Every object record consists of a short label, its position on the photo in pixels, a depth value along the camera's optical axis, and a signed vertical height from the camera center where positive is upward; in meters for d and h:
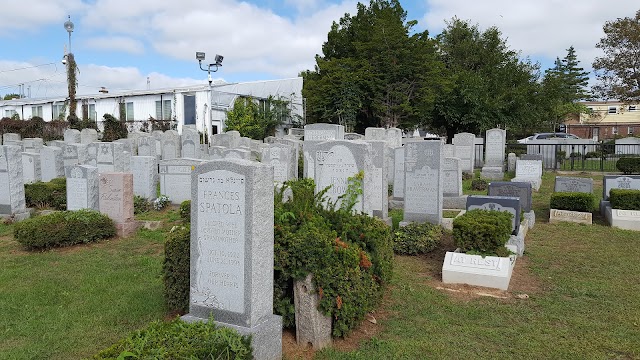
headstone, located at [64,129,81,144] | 25.20 +0.24
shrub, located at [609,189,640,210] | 10.38 -1.30
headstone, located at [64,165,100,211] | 10.36 -1.00
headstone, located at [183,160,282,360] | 4.20 -0.98
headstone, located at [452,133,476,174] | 20.38 -0.46
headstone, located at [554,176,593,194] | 11.94 -1.13
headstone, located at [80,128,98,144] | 24.50 +0.23
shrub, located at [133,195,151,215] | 12.27 -1.65
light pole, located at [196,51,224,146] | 24.66 +3.98
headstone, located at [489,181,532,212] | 10.17 -1.08
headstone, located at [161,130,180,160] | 20.97 -0.25
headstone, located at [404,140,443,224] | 9.51 -0.83
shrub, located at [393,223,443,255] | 8.51 -1.76
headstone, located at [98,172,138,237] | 9.80 -1.21
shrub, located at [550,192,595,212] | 10.95 -1.42
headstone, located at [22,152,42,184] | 15.64 -0.85
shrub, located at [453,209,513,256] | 7.11 -1.39
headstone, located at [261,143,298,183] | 14.88 -0.59
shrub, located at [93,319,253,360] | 3.51 -1.53
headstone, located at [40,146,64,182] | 16.00 -0.74
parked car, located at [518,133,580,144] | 36.61 +0.21
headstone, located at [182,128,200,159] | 19.36 -0.19
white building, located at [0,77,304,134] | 31.39 +2.62
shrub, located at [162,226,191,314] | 5.02 -1.36
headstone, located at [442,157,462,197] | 12.82 -1.03
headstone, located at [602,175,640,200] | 11.53 -1.05
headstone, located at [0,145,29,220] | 10.80 -0.98
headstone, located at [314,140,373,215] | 8.23 -0.47
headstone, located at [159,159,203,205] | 12.91 -1.05
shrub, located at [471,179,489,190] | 16.20 -1.53
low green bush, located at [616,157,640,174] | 18.73 -1.02
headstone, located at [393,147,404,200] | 13.33 -0.96
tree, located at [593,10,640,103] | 27.86 +4.71
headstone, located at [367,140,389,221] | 10.30 -0.90
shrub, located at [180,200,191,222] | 10.41 -1.53
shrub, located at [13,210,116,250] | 8.53 -1.60
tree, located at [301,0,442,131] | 31.09 +3.89
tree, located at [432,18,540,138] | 30.58 +2.56
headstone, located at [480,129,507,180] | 21.55 -0.40
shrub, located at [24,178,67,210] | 12.23 -1.39
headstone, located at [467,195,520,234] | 8.38 -1.14
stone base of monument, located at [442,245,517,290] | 6.70 -1.85
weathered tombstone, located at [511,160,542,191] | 16.03 -1.08
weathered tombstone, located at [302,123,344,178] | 17.69 +0.29
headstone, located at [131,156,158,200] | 13.10 -0.99
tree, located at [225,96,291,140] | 30.75 +1.57
